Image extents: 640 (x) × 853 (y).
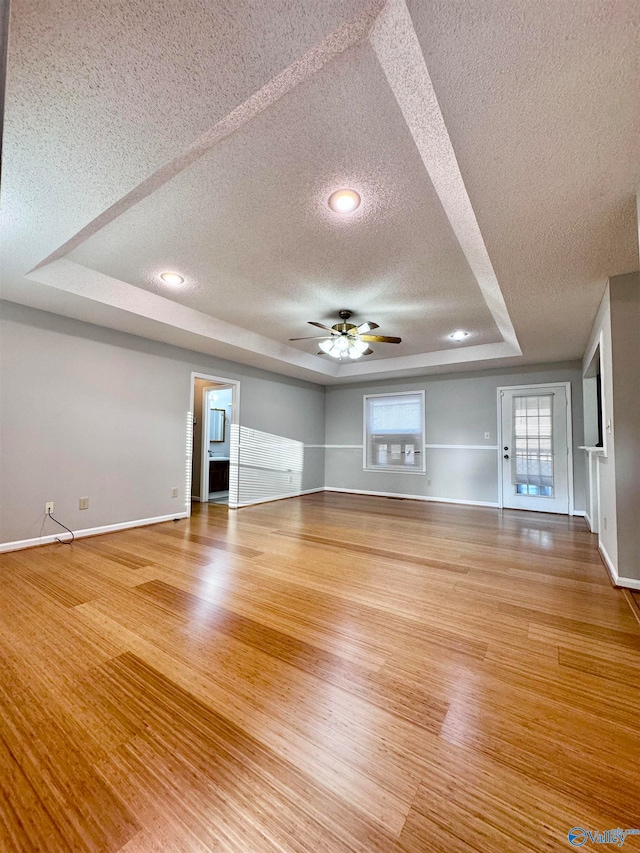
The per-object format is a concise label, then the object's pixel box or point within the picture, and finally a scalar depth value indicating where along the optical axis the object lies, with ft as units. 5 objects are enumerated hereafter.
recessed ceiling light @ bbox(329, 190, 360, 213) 6.90
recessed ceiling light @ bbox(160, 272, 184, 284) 10.69
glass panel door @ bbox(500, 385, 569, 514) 17.65
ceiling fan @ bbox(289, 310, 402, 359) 13.35
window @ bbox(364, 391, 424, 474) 21.99
